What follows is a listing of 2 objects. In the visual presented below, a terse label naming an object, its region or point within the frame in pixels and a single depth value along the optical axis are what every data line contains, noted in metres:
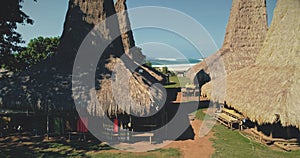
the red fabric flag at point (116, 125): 9.71
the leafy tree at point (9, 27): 10.94
